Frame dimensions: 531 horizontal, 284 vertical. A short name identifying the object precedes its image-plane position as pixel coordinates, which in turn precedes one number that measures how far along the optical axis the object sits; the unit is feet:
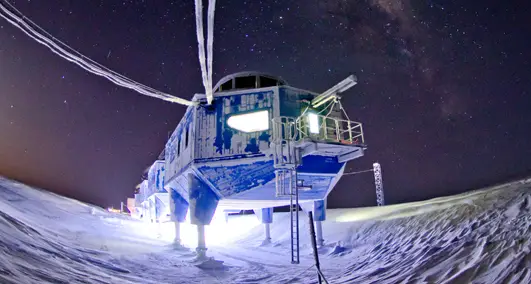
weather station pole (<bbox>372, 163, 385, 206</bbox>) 85.25
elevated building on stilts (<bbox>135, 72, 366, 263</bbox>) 40.22
